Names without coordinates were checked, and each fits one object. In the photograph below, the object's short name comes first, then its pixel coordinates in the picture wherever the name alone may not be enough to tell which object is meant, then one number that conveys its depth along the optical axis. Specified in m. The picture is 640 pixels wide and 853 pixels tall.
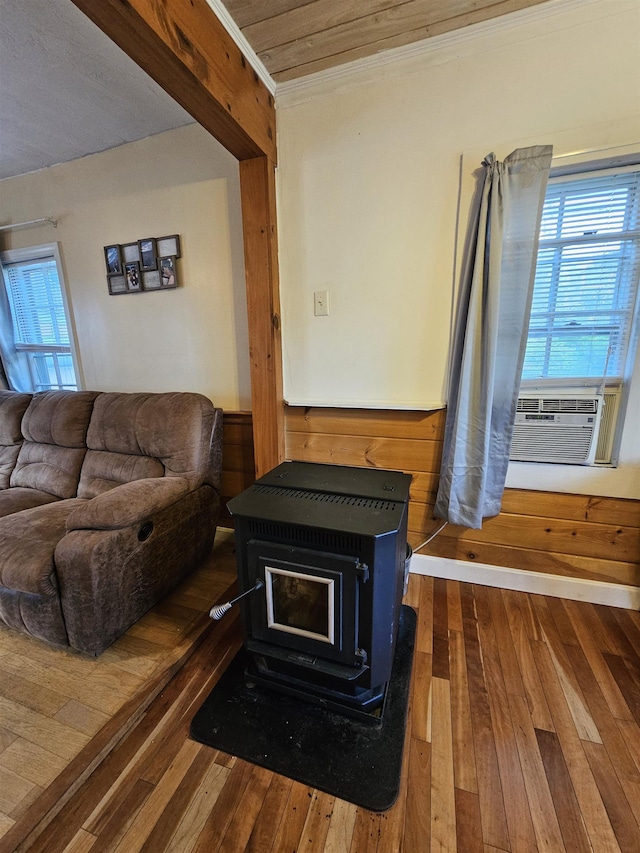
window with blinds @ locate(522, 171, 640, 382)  1.38
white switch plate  1.74
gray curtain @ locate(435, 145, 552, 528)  1.36
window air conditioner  1.51
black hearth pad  0.95
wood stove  0.98
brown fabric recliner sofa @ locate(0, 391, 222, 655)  1.23
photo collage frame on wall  2.06
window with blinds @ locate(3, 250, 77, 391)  2.52
